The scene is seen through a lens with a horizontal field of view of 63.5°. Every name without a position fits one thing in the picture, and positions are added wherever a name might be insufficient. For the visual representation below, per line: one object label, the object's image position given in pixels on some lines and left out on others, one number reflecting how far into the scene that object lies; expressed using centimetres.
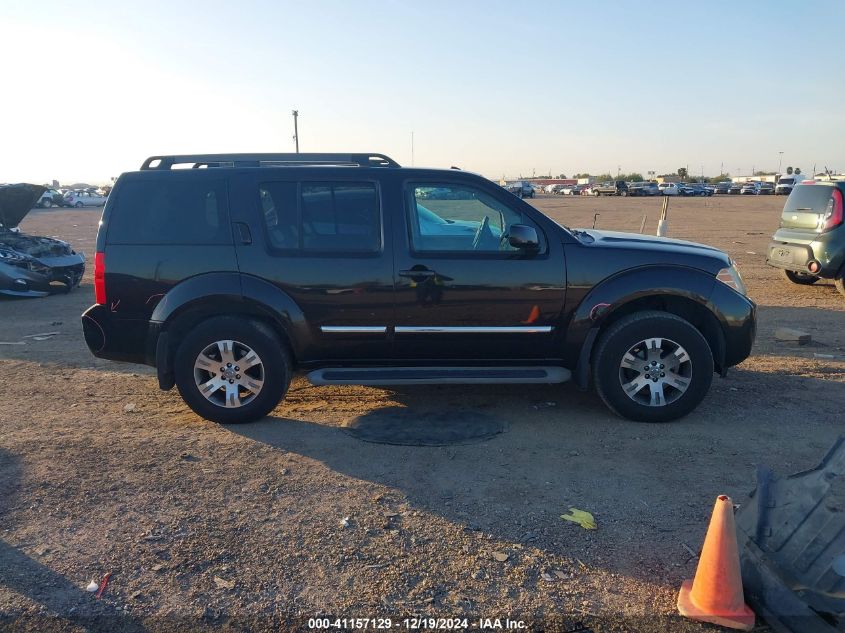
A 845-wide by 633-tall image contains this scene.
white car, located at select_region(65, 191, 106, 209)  5500
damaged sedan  1122
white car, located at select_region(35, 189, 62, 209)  5281
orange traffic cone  291
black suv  515
